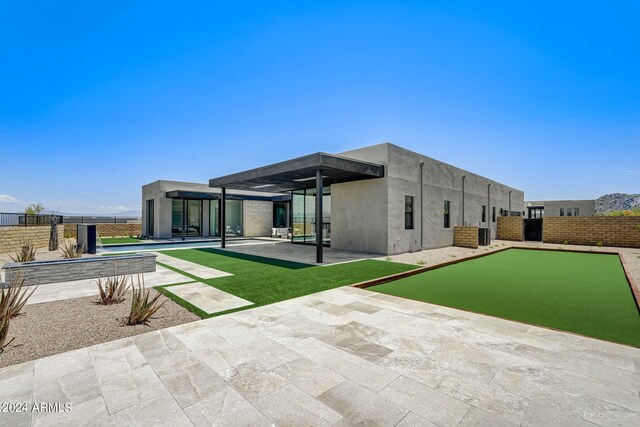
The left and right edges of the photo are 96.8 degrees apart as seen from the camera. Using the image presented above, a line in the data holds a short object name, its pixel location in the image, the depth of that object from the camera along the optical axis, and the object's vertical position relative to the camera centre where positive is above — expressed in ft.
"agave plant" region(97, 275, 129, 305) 16.48 -4.78
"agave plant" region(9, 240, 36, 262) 27.35 -3.95
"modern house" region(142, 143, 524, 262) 36.94 +2.72
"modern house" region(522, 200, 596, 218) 114.01 +2.48
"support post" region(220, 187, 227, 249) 46.88 -1.39
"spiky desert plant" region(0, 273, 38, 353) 10.66 -4.34
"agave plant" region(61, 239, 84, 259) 28.30 -3.89
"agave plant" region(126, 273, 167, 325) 13.47 -4.63
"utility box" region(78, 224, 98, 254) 35.65 -2.90
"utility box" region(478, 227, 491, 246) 53.26 -4.25
